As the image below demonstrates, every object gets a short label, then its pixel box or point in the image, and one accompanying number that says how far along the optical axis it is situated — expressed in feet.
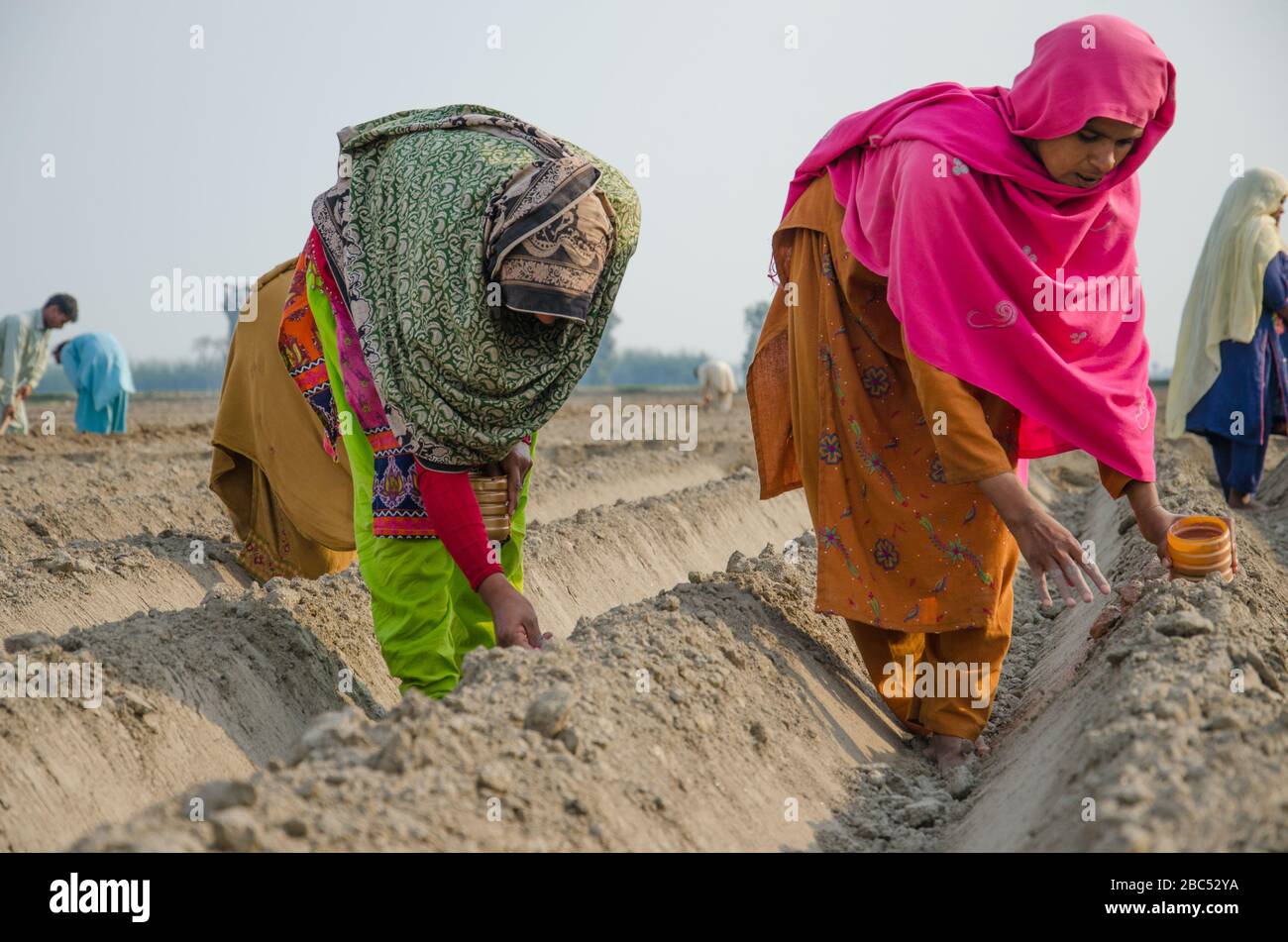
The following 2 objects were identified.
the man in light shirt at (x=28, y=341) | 37.45
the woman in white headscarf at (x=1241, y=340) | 27.73
